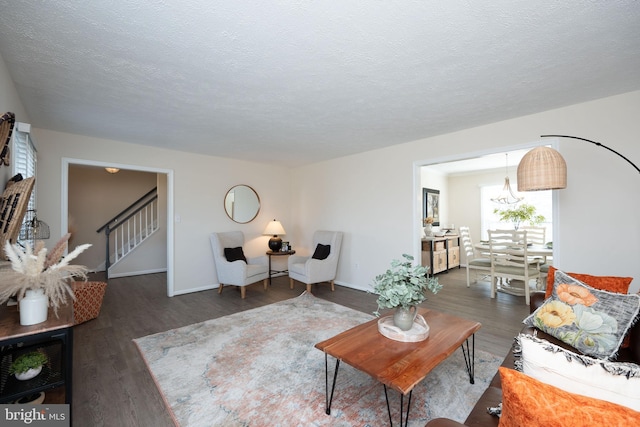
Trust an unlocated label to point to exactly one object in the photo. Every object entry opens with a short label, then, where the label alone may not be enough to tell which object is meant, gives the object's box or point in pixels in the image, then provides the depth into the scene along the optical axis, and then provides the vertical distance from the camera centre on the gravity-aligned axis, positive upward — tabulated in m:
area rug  1.74 -1.26
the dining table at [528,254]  4.04 -0.65
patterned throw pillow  1.51 -0.61
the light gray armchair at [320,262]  4.45 -0.81
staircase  6.10 -0.25
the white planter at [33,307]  1.44 -0.48
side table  5.06 -0.71
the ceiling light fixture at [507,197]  5.49 +0.36
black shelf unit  1.42 -0.91
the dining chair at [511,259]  4.02 -0.70
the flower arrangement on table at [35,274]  1.36 -0.30
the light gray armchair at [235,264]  4.27 -0.81
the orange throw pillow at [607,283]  1.83 -0.47
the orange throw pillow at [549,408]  0.64 -0.48
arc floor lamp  2.20 +0.35
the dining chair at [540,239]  4.47 -0.51
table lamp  5.22 -0.33
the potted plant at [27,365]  1.54 -0.85
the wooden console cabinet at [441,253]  5.68 -0.85
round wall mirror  5.09 +0.22
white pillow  0.79 -0.49
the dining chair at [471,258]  4.57 -0.81
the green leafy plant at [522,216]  5.94 -0.05
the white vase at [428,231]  5.99 -0.37
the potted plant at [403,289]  1.79 -0.50
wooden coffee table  1.45 -0.84
